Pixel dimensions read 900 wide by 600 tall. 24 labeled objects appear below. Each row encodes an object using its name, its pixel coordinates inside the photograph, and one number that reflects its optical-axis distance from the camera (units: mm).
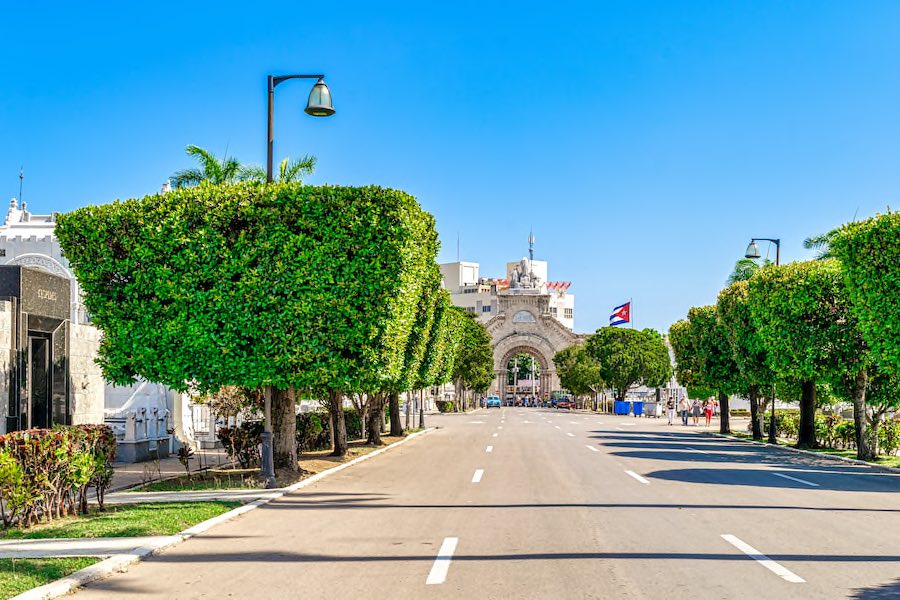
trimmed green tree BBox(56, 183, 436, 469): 17141
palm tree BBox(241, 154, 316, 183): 26188
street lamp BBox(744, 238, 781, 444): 32656
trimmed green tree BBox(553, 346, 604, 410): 94812
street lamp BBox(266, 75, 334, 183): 16969
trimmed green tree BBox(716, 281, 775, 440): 36281
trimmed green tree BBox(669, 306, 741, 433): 41344
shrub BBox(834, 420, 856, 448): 32375
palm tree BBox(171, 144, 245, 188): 24828
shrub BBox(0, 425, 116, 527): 12250
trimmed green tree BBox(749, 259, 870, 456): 27812
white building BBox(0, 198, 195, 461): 21062
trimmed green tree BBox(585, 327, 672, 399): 90312
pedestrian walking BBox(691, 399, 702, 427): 57906
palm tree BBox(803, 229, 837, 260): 48206
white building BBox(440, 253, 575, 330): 171125
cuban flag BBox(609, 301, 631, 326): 102812
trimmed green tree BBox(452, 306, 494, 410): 68375
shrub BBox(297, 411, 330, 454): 27141
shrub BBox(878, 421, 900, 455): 29500
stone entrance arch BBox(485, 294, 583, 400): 130750
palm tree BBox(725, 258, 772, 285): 53353
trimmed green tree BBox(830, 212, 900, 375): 22688
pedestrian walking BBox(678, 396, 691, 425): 58812
